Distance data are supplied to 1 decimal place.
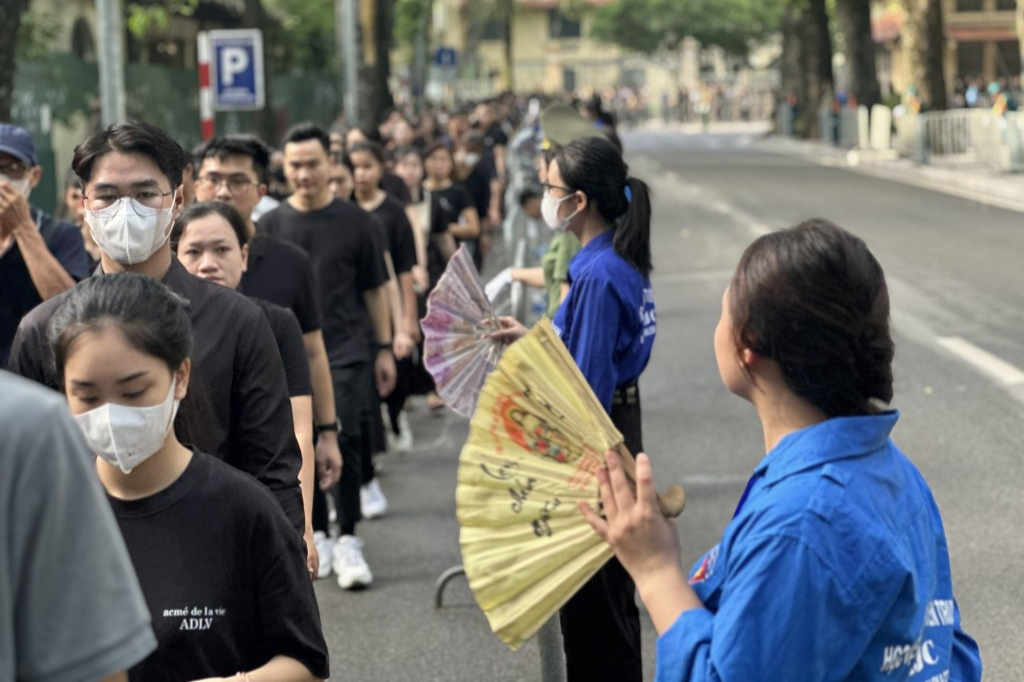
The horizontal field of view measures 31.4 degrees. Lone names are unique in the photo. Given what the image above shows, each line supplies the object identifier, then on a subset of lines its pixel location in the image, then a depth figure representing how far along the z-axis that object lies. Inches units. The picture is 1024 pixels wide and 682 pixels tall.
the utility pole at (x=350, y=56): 1015.6
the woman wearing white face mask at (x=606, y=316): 197.9
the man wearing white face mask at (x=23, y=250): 227.0
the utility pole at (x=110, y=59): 490.0
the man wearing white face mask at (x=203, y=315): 161.5
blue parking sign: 625.0
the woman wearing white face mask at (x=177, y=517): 119.2
